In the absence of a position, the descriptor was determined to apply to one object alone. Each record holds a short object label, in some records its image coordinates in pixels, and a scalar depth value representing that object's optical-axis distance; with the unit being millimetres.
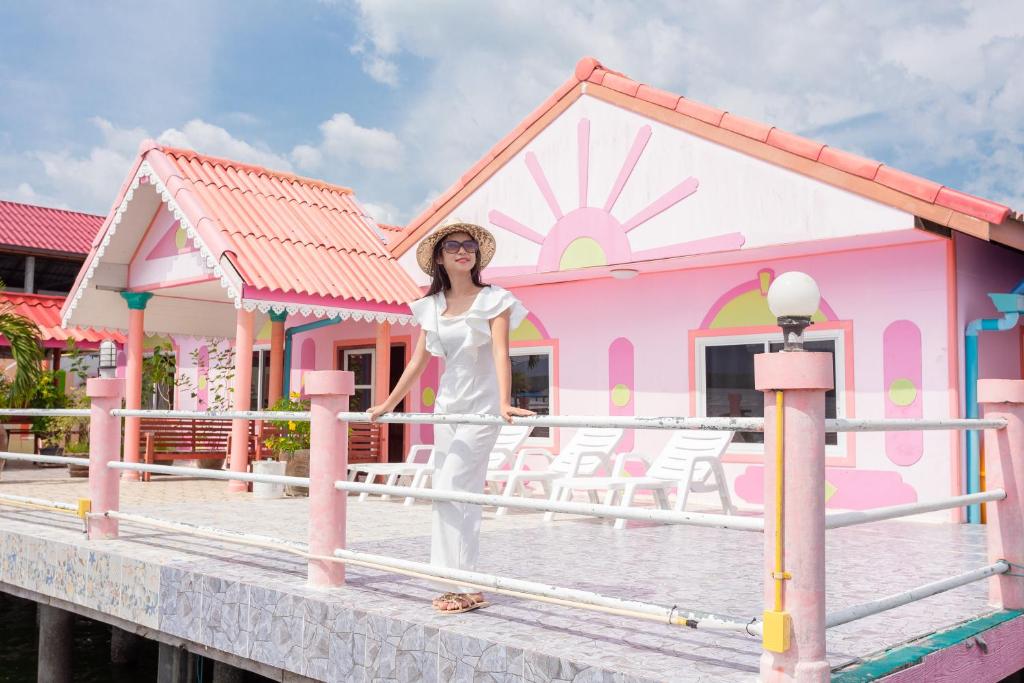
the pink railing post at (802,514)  3152
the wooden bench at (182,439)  13039
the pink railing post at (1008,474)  4609
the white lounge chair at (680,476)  8555
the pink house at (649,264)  9336
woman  4594
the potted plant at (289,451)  11438
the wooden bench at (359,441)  12492
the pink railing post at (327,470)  4898
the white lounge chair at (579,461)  9516
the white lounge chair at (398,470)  9945
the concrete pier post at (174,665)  5785
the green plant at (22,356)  13547
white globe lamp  4543
